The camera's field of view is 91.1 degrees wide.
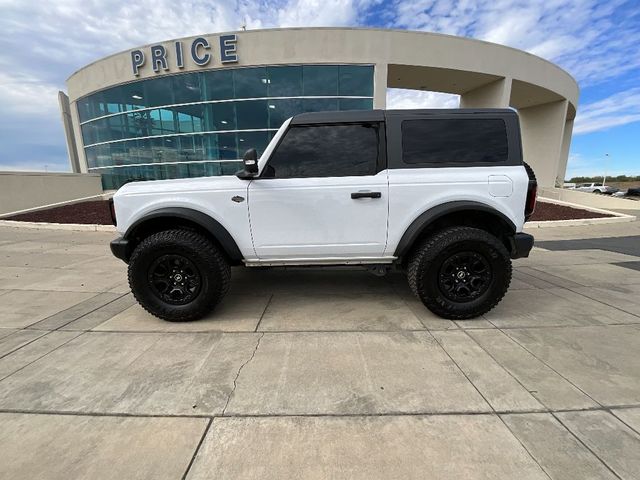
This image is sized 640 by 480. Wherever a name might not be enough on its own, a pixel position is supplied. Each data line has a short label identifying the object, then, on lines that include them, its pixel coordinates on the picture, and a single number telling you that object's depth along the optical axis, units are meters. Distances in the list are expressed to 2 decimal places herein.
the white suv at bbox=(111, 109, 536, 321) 3.12
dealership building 16.12
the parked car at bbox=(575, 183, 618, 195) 36.31
